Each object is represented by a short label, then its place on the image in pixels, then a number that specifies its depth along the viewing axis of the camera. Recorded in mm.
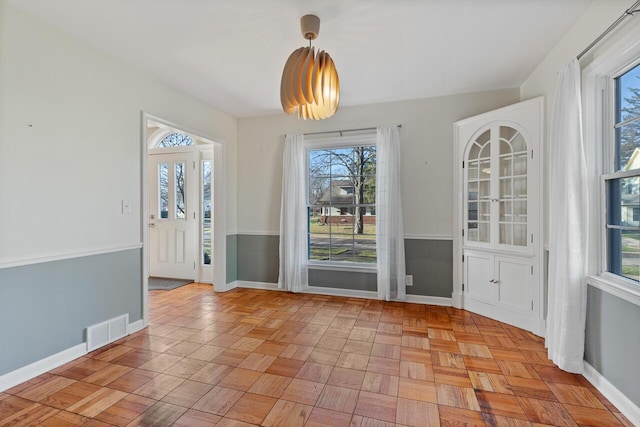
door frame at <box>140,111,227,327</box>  4242
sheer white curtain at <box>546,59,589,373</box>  2061
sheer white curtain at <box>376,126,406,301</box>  3719
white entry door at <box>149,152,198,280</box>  4770
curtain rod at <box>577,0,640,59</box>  1637
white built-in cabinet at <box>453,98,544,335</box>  2906
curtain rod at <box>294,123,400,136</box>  3908
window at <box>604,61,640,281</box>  1774
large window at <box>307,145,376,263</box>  4070
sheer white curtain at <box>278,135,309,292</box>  4133
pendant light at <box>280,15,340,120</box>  1954
